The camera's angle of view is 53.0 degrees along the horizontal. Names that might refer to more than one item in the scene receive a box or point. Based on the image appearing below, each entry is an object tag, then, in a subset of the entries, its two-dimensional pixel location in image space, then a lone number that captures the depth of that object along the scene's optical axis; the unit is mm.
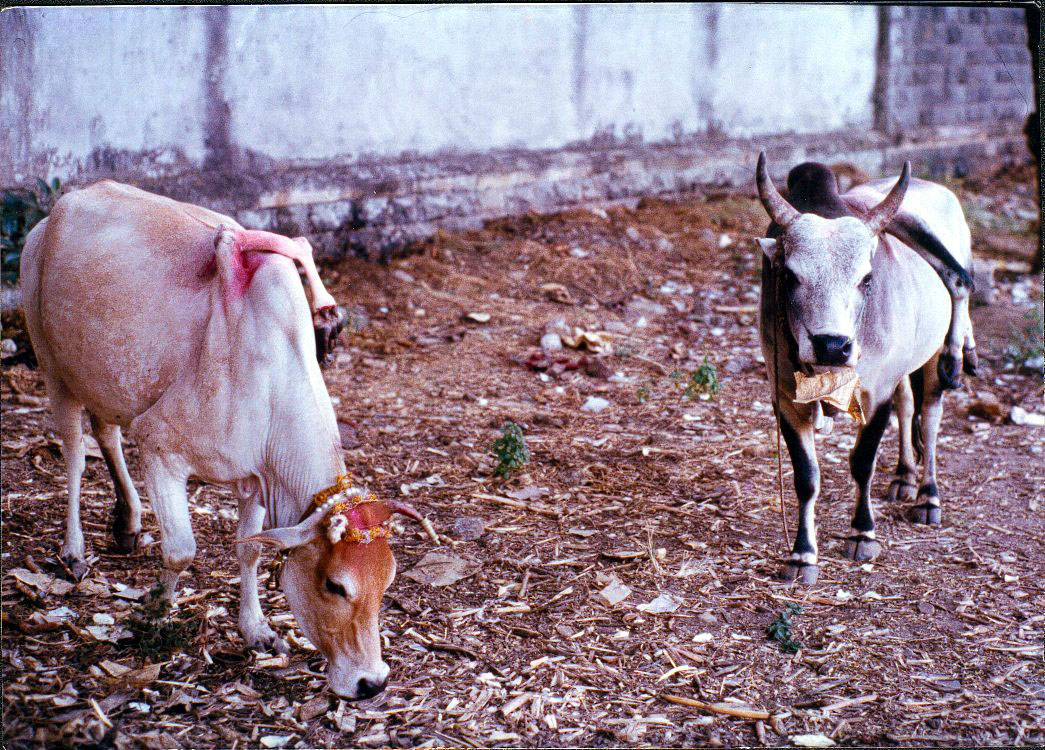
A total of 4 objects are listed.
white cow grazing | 3443
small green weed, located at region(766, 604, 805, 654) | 4141
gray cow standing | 4168
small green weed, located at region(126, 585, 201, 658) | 3887
